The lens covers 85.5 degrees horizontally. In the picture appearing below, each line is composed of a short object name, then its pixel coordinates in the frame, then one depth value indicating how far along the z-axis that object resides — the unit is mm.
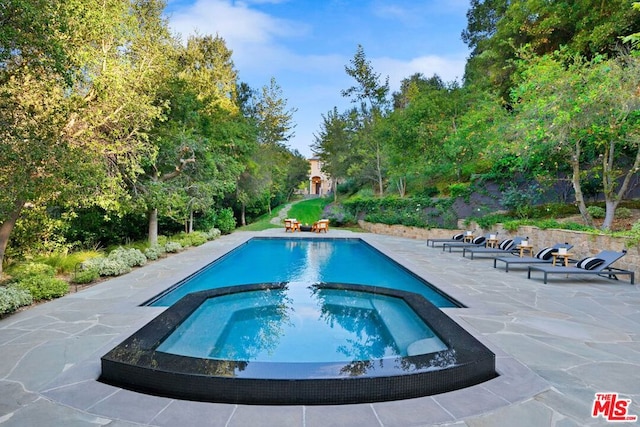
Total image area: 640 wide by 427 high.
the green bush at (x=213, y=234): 15445
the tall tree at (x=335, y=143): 29156
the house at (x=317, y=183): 50938
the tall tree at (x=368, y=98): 23422
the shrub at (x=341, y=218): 22234
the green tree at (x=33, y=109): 4332
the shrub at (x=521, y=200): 12992
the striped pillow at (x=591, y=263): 7305
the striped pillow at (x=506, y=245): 10352
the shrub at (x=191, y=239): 12453
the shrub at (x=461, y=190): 15219
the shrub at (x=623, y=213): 10155
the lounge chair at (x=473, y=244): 11398
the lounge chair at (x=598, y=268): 6930
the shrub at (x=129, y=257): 8180
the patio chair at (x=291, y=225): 18859
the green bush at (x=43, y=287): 5465
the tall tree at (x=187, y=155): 9906
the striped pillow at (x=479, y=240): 11703
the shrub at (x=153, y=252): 9586
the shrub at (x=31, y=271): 5832
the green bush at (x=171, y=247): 11125
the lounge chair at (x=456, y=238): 13254
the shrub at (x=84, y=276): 6734
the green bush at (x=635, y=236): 6950
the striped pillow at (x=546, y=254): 8591
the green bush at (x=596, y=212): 10688
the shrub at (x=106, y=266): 7289
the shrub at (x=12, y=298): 4758
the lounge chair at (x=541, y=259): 8180
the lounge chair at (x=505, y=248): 10062
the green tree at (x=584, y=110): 7754
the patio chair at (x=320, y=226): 18531
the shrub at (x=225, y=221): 18291
